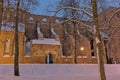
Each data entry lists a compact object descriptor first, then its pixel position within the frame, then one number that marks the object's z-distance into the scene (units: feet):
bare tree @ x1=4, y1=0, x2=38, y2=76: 47.10
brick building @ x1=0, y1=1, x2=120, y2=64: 112.78
